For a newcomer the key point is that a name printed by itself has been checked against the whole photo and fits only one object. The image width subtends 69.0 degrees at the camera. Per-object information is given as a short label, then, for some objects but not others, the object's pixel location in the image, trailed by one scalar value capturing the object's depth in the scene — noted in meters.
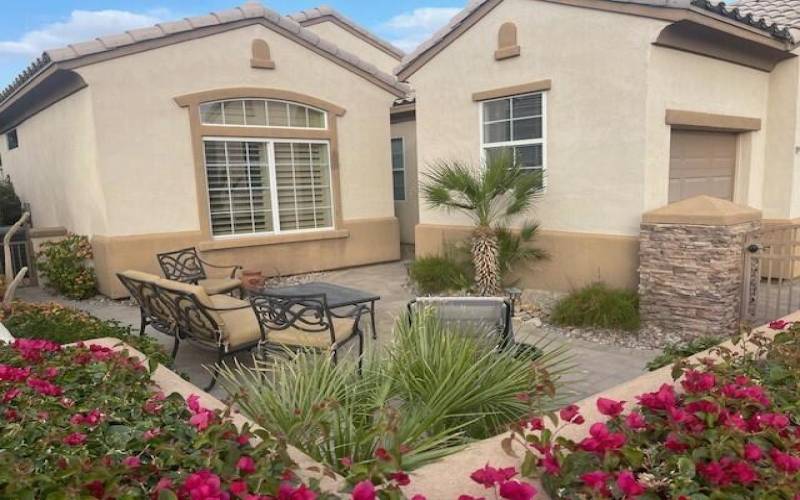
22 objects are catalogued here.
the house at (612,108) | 7.36
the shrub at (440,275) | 9.05
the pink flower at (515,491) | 1.70
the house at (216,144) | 9.24
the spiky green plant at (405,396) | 2.56
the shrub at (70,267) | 9.67
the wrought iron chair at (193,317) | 5.30
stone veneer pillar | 6.13
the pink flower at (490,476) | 1.77
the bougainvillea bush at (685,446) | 1.81
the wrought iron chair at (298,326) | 5.21
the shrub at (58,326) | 5.32
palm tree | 8.00
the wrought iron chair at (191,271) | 8.48
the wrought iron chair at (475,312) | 4.62
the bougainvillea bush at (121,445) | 1.77
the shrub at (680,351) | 3.61
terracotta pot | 9.47
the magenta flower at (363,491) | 1.68
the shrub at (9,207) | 14.08
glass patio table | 6.38
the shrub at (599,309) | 6.80
